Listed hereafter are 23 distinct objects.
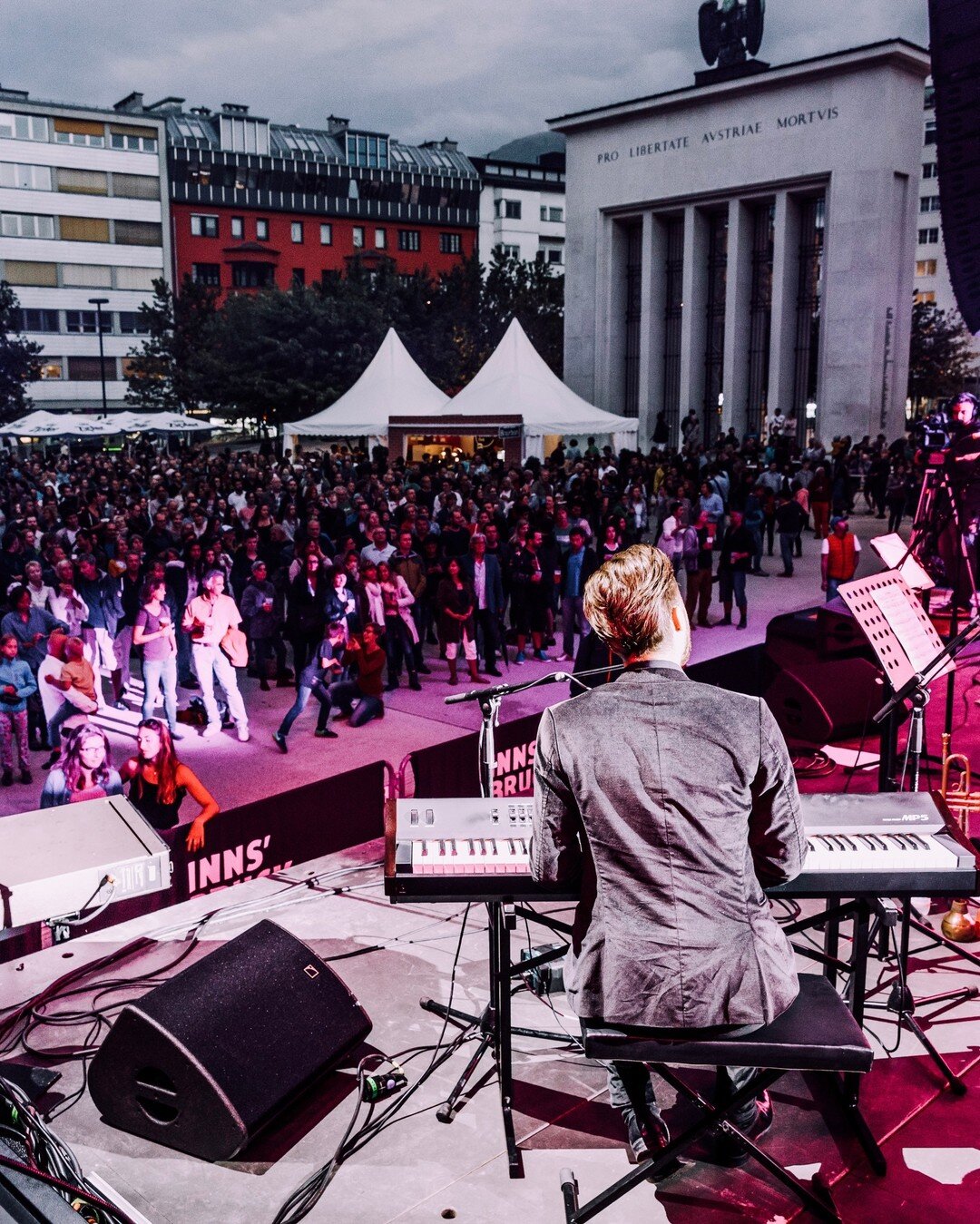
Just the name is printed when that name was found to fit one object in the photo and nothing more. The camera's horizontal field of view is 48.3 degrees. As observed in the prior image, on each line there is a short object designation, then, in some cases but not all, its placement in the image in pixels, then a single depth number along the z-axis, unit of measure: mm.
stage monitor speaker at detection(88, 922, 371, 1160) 3639
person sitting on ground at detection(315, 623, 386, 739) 9531
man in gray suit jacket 2531
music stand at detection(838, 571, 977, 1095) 4480
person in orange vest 12555
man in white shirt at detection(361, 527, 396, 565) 11670
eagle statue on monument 36000
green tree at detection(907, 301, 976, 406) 51875
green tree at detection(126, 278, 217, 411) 48000
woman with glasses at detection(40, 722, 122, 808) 6328
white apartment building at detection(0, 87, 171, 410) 56062
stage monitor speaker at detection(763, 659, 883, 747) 8211
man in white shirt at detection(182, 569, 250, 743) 9062
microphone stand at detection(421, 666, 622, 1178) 3744
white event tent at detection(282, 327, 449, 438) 24234
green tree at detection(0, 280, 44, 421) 47094
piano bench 2850
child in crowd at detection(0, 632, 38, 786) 8188
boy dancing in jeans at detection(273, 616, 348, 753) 9236
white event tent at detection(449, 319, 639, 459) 22281
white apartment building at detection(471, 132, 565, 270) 74875
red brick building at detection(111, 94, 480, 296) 61344
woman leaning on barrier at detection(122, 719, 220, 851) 6527
